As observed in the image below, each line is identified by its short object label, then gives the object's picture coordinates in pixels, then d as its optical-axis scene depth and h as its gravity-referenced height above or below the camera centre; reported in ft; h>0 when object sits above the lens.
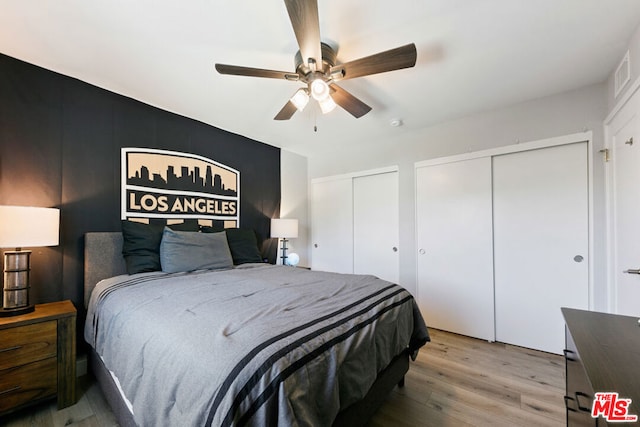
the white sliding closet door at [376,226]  11.28 -0.51
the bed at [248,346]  2.69 -1.80
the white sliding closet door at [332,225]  12.73 -0.56
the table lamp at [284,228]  11.50 -0.60
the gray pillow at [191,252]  7.26 -1.12
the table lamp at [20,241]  5.00 -0.54
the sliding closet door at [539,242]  7.57 -0.86
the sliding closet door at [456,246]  8.99 -1.20
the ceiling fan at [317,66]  4.16 +3.06
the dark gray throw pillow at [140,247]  7.06 -0.92
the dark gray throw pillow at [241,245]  9.39 -1.14
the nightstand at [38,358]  4.92 -2.94
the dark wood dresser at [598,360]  2.29 -1.54
